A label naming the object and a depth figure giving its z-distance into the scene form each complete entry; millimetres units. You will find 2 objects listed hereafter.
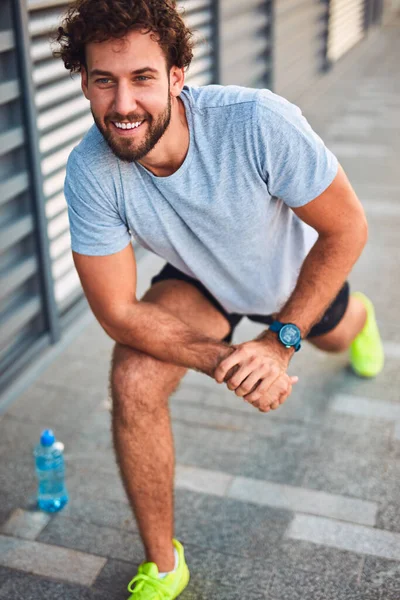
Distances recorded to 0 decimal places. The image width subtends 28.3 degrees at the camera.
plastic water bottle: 2975
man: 2246
